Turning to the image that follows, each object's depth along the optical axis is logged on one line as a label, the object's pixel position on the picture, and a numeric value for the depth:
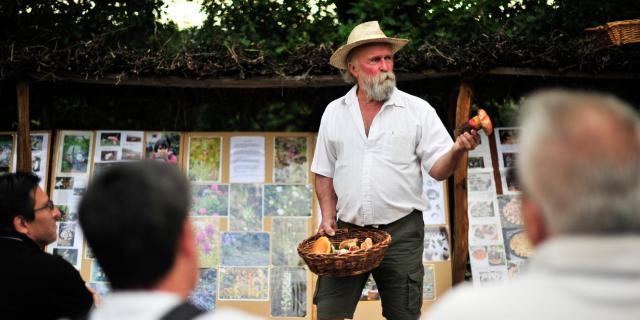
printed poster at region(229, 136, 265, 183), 5.91
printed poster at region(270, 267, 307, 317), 5.62
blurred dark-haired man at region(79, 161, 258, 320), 1.37
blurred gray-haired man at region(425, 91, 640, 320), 1.20
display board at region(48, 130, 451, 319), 5.68
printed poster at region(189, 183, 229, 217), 5.86
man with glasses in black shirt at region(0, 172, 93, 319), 2.50
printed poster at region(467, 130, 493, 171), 5.79
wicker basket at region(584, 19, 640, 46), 4.77
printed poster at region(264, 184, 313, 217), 5.83
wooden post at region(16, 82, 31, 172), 5.43
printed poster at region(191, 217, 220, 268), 5.75
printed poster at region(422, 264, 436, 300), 5.62
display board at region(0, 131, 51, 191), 5.86
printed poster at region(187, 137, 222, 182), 5.93
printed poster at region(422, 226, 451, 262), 5.68
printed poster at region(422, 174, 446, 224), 5.77
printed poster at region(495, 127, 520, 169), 5.79
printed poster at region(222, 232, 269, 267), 5.73
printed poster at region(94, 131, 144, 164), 5.96
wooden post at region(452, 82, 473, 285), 5.45
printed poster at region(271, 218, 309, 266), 5.74
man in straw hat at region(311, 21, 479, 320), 3.97
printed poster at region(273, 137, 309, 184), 5.89
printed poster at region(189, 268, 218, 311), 5.70
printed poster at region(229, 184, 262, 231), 5.82
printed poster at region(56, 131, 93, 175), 5.90
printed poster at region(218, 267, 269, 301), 5.68
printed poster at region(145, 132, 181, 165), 5.99
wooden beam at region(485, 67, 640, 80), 5.23
